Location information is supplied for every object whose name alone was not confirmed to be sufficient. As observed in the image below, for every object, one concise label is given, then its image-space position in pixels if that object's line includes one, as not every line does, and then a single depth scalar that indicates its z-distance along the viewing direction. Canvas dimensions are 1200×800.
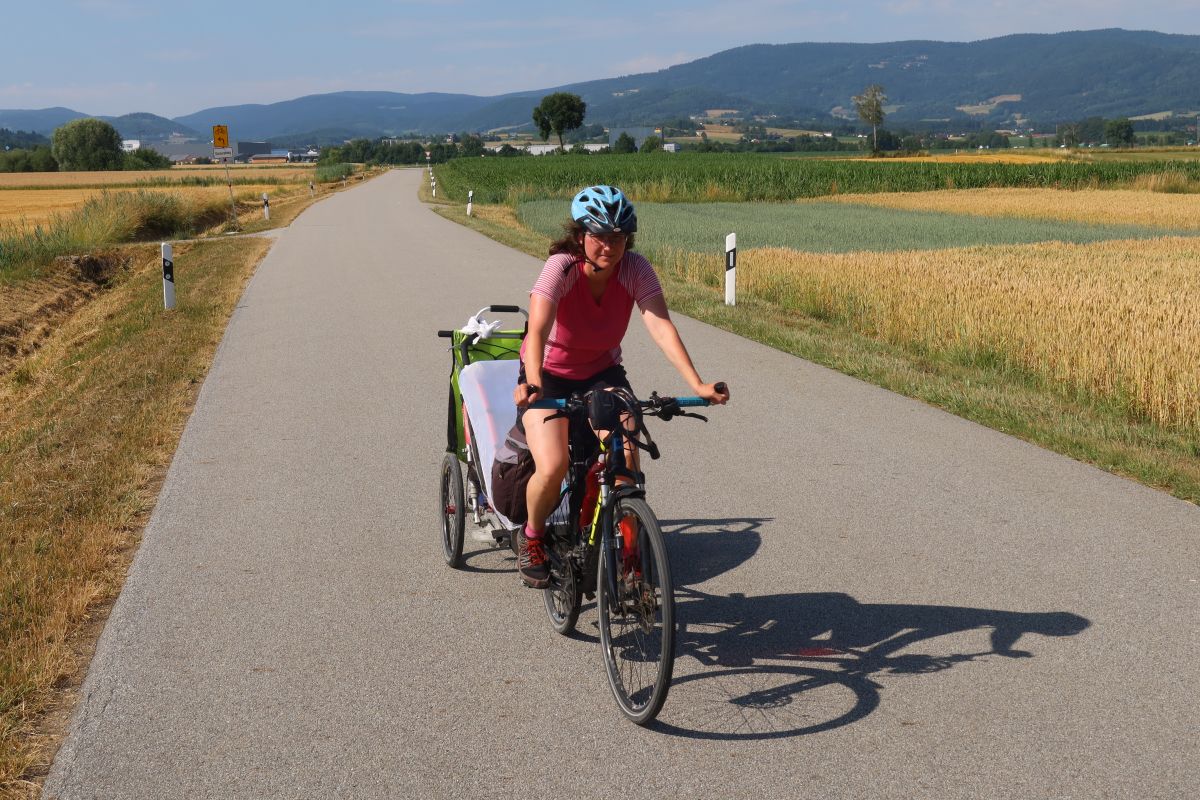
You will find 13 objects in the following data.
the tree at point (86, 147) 121.50
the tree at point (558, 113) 164.88
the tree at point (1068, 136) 133.18
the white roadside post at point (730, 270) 15.59
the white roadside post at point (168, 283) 16.58
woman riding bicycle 4.42
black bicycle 4.02
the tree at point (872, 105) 145.00
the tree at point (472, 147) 164.00
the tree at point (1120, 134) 144.38
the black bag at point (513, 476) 5.02
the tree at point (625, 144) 156.62
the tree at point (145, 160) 125.19
